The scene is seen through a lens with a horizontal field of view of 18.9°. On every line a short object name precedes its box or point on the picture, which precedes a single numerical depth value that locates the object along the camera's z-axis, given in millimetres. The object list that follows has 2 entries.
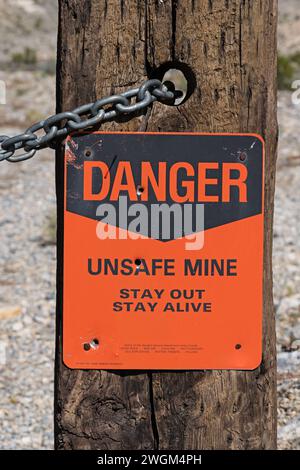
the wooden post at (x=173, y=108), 2033
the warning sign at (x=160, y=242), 2031
